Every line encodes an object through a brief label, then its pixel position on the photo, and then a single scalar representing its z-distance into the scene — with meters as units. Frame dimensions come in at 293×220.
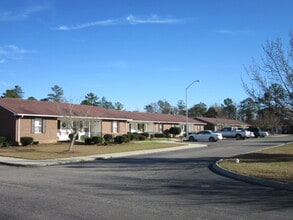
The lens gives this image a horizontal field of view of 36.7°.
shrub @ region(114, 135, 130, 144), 43.06
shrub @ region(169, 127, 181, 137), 66.06
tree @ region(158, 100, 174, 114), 143.50
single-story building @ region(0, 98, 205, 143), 37.38
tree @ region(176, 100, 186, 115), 147.18
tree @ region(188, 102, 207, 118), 141.62
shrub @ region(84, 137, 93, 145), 40.72
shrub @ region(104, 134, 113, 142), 43.97
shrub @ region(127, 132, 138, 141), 47.44
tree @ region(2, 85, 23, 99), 89.69
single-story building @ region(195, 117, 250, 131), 88.62
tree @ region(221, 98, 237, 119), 142.73
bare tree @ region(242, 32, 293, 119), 22.83
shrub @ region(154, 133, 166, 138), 62.06
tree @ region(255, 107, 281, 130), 102.87
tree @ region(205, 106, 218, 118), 132.75
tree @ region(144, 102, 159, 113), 151.12
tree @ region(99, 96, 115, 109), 137.38
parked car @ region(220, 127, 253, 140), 65.50
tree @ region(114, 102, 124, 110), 135.88
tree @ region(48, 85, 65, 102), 120.88
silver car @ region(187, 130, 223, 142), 56.08
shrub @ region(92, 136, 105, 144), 40.62
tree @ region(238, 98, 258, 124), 138.75
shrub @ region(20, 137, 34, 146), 36.22
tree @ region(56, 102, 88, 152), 31.96
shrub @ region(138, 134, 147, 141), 51.17
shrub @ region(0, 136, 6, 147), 35.41
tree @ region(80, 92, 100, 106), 125.97
